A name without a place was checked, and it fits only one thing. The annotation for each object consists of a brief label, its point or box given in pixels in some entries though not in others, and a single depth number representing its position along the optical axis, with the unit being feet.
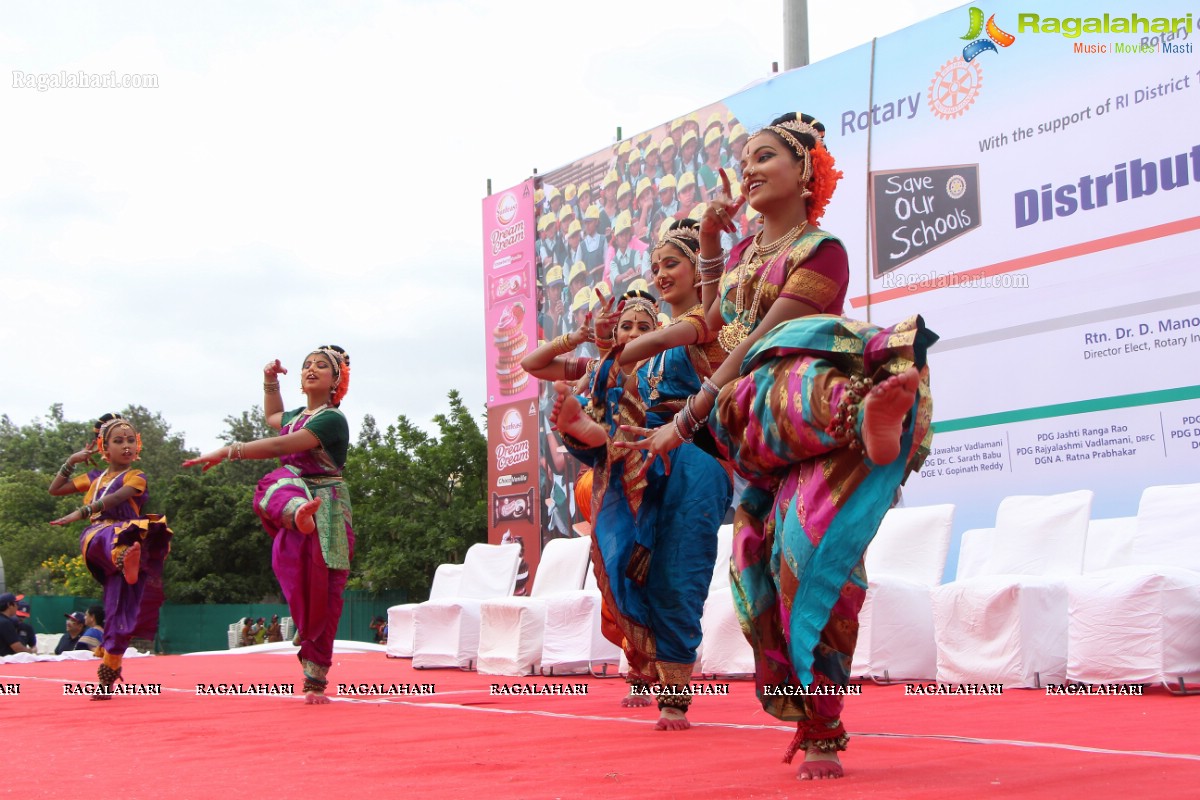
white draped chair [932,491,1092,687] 17.61
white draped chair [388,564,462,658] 32.83
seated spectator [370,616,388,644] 56.75
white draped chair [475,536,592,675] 25.38
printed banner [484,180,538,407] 38.99
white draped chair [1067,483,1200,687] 15.94
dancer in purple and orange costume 19.43
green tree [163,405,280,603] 93.20
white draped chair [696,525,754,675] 21.47
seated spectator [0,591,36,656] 36.17
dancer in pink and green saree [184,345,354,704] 17.29
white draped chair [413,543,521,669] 29.07
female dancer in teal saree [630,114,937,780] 8.09
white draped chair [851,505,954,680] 19.62
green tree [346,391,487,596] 69.72
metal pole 34.83
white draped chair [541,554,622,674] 24.32
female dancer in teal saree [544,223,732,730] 13.48
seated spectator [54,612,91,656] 41.70
